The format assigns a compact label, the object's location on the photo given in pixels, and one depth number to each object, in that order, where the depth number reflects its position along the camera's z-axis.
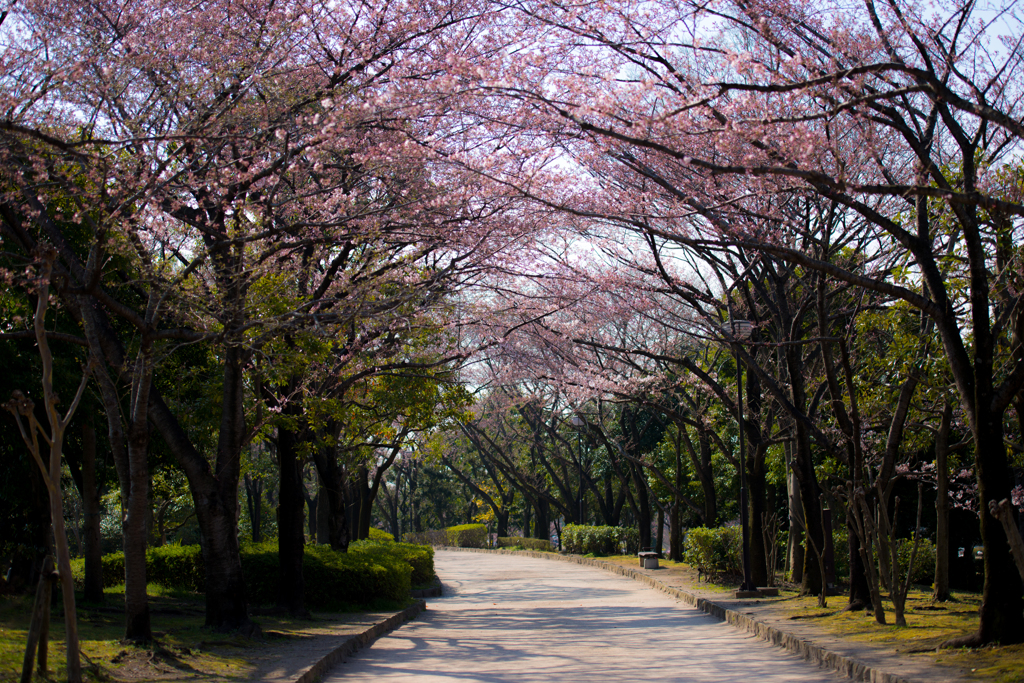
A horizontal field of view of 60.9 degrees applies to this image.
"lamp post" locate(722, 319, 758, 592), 15.21
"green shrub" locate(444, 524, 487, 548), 51.25
